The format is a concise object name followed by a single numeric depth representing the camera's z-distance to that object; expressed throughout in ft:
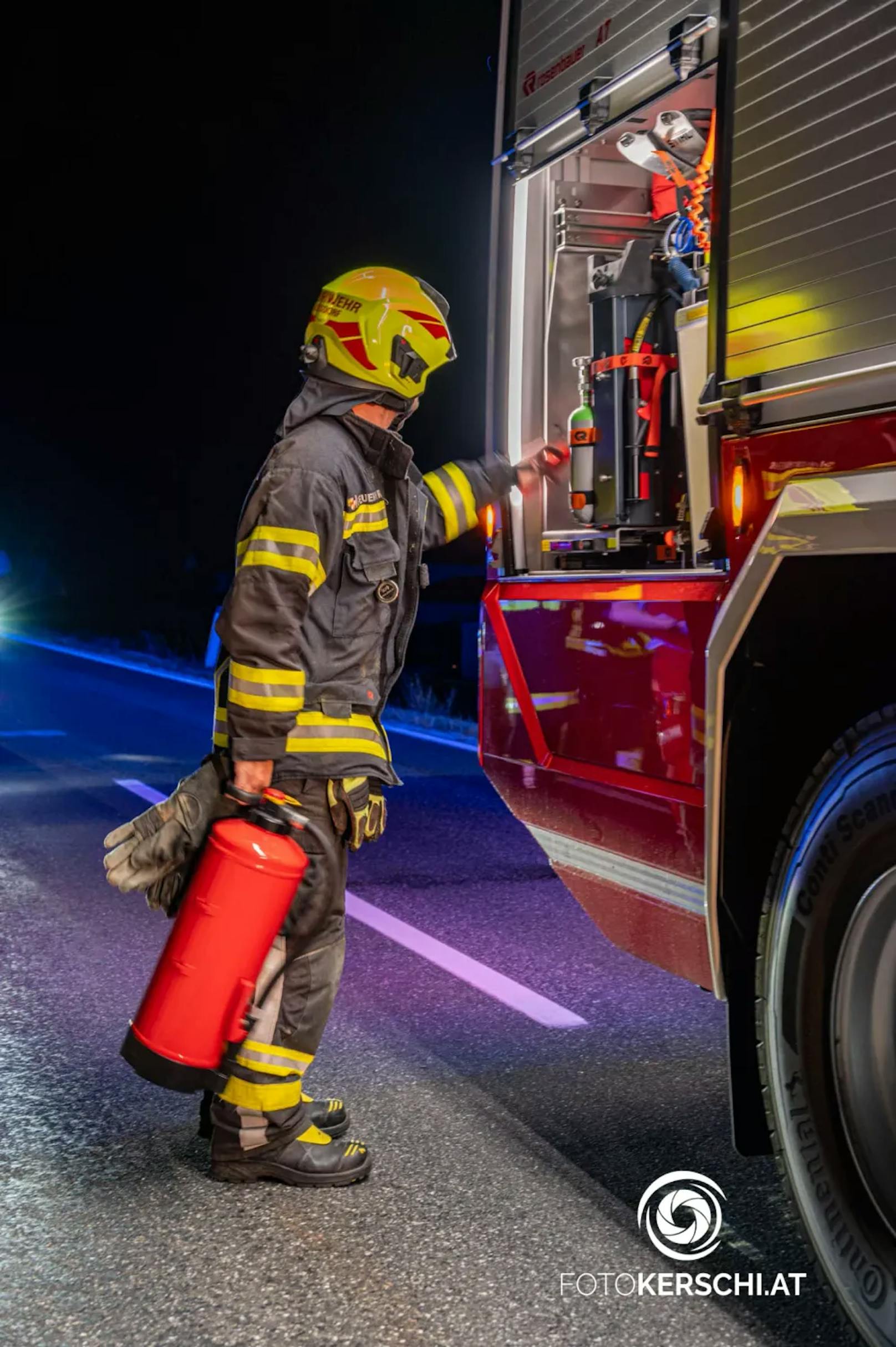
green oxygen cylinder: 15.05
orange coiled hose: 14.44
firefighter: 12.32
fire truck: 8.87
